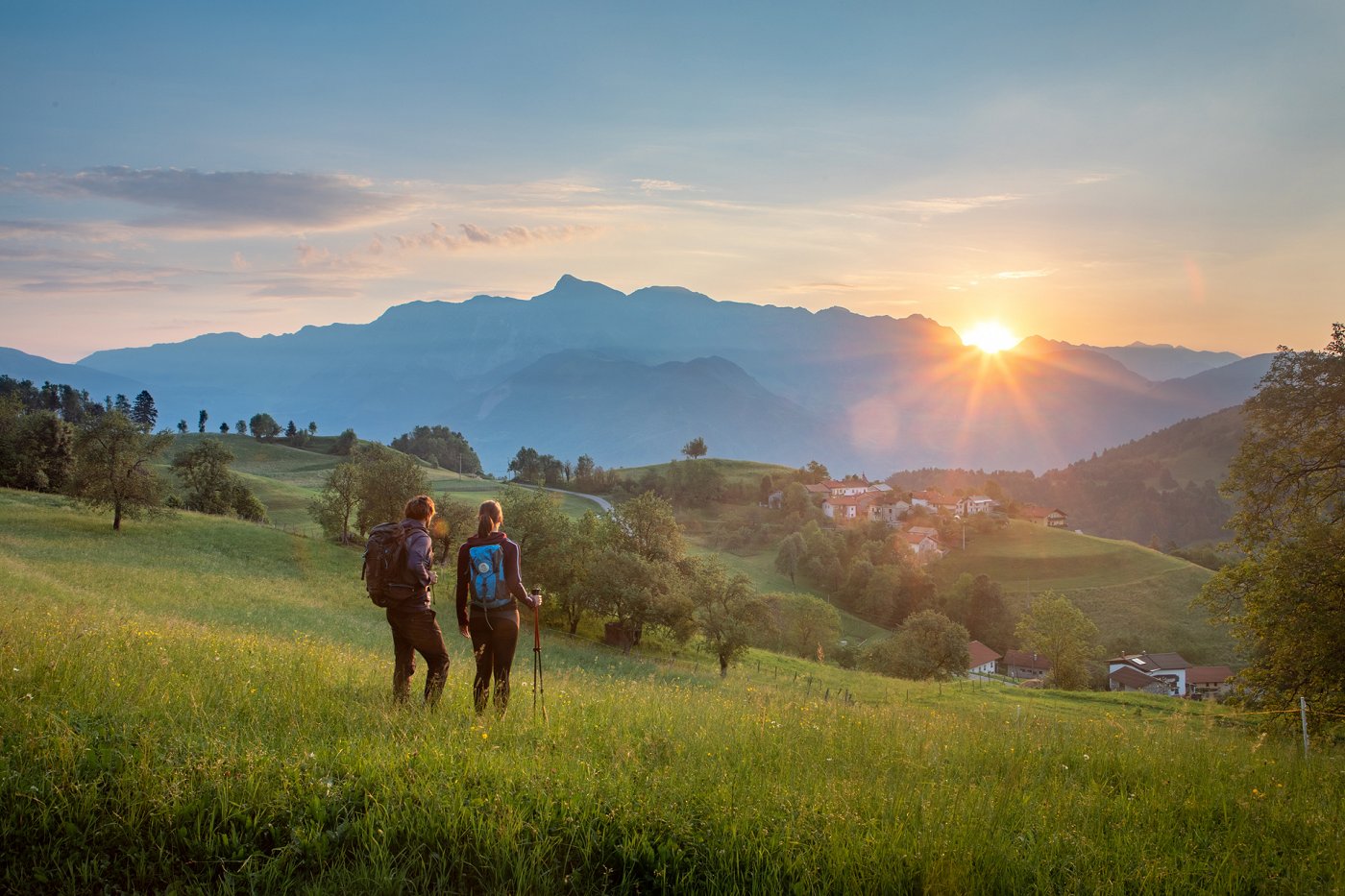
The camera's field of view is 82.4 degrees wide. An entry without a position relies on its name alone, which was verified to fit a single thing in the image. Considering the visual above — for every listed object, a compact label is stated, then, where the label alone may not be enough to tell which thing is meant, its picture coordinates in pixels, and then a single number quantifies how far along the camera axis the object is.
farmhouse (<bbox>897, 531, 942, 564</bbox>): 126.26
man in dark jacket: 8.90
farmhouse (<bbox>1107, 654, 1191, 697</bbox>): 83.44
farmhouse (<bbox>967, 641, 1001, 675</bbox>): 90.69
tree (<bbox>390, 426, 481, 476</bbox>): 173.88
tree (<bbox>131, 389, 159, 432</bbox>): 163.88
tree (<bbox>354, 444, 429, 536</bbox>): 54.44
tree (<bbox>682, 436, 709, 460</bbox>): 183.56
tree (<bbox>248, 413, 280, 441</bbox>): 154.88
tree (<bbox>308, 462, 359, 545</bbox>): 57.44
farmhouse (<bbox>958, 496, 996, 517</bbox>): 151.88
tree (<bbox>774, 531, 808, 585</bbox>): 114.25
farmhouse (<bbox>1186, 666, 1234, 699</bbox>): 81.19
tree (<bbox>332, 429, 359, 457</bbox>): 144.25
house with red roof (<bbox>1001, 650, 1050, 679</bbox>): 92.56
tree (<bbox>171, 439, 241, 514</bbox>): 68.62
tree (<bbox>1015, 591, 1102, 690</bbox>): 60.25
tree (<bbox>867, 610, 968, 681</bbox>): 64.06
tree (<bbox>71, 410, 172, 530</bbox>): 45.31
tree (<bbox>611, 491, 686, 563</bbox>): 52.19
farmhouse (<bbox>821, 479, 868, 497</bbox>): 188.39
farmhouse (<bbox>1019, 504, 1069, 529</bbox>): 172.62
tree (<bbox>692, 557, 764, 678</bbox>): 44.91
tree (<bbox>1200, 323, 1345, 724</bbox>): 16.14
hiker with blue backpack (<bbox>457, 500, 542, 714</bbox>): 9.02
